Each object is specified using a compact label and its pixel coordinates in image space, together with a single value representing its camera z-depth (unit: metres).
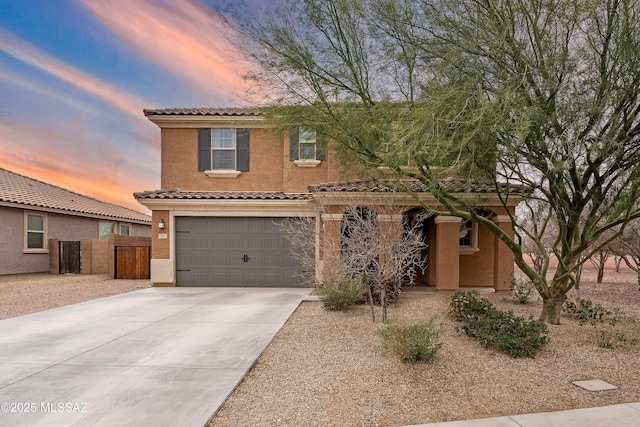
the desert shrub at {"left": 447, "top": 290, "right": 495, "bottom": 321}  7.56
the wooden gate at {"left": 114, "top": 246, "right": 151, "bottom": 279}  15.93
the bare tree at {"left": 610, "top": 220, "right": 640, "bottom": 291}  11.62
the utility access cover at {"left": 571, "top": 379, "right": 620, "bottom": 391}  4.66
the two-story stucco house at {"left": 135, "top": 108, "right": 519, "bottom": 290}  11.66
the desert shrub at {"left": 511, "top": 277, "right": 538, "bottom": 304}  10.20
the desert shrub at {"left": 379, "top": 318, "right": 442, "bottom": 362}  5.25
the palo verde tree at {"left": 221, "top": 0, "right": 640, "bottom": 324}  6.10
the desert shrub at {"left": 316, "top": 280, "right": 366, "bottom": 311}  8.91
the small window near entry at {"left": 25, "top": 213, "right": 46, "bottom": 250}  18.39
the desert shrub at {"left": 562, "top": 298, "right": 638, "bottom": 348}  6.29
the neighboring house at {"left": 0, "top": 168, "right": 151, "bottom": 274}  17.45
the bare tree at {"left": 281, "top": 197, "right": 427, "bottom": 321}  7.91
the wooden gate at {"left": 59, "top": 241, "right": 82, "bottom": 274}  18.75
